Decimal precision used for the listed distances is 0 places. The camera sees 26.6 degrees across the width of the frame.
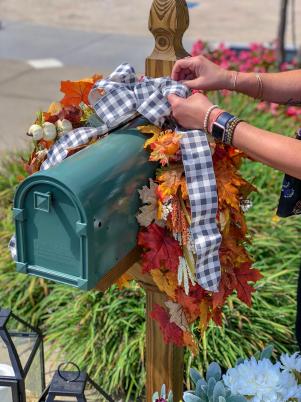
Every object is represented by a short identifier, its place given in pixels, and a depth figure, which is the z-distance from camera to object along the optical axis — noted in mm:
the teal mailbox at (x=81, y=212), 1432
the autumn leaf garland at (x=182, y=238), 1614
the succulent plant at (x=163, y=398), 1568
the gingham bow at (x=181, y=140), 1588
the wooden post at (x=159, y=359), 1932
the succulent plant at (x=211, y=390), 1425
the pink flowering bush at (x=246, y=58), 6053
